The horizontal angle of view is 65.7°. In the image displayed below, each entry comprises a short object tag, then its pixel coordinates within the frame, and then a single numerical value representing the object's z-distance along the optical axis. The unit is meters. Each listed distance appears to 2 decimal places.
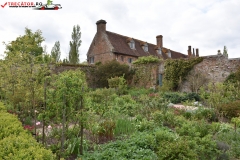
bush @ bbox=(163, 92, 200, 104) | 11.17
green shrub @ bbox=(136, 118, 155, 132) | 5.07
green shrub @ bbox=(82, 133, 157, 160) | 3.27
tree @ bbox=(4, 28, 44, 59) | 22.77
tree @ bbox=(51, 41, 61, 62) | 27.24
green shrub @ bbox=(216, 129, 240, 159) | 3.69
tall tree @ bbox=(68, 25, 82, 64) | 23.47
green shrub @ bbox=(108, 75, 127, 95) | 13.01
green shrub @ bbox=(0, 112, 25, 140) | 2.96
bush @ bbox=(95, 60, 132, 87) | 16.75
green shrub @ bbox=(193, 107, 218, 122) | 6.73
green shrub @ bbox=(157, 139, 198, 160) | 3.12
